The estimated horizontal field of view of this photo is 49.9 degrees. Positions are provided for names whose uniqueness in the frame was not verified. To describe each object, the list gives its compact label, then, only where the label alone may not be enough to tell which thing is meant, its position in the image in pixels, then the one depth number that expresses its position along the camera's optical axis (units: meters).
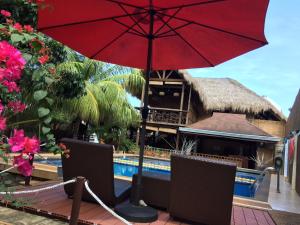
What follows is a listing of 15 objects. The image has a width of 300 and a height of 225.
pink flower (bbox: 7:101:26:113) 2.17
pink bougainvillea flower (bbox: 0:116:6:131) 1.70
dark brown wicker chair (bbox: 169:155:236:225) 3.30
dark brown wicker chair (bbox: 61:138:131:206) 3.71
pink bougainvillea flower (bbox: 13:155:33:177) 1.76
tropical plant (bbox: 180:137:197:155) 18.60
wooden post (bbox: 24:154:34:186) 5.23
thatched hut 20.98
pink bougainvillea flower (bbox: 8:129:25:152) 1.72
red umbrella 3.27
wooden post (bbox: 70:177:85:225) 2.83
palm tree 12.69
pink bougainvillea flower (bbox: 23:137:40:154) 1.73
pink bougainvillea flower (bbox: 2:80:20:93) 1.82
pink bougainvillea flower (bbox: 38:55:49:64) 2.11
